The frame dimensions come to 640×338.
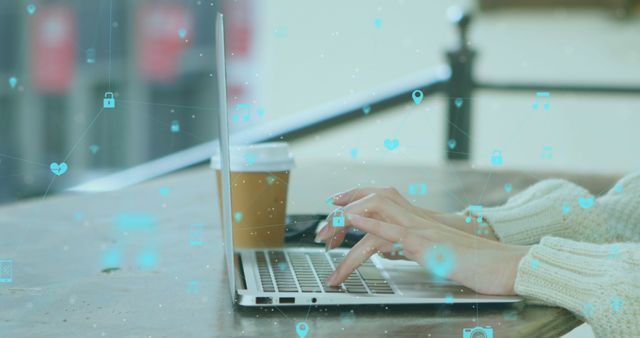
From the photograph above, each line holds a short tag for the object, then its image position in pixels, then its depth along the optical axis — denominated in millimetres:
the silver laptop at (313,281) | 1064
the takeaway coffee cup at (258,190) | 1256
